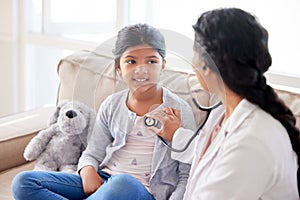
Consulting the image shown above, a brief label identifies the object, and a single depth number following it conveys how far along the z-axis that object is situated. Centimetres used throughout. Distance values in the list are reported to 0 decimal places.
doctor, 139
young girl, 168
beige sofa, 172
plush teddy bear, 211
